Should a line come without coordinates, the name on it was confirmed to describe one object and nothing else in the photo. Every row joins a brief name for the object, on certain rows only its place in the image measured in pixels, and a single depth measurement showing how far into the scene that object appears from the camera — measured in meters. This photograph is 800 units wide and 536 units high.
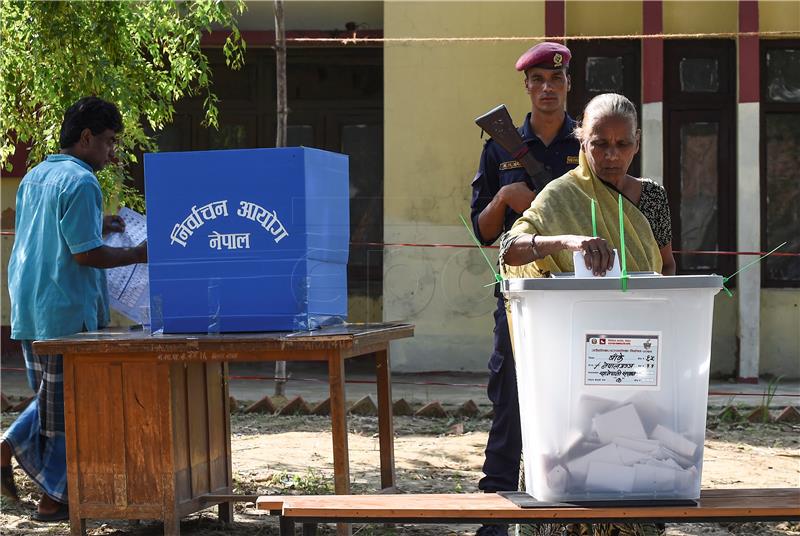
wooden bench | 4.84
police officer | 7.18
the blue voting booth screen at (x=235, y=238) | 7.16
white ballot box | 4.78
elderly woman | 5.49
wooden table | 7.60
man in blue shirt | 8.56
